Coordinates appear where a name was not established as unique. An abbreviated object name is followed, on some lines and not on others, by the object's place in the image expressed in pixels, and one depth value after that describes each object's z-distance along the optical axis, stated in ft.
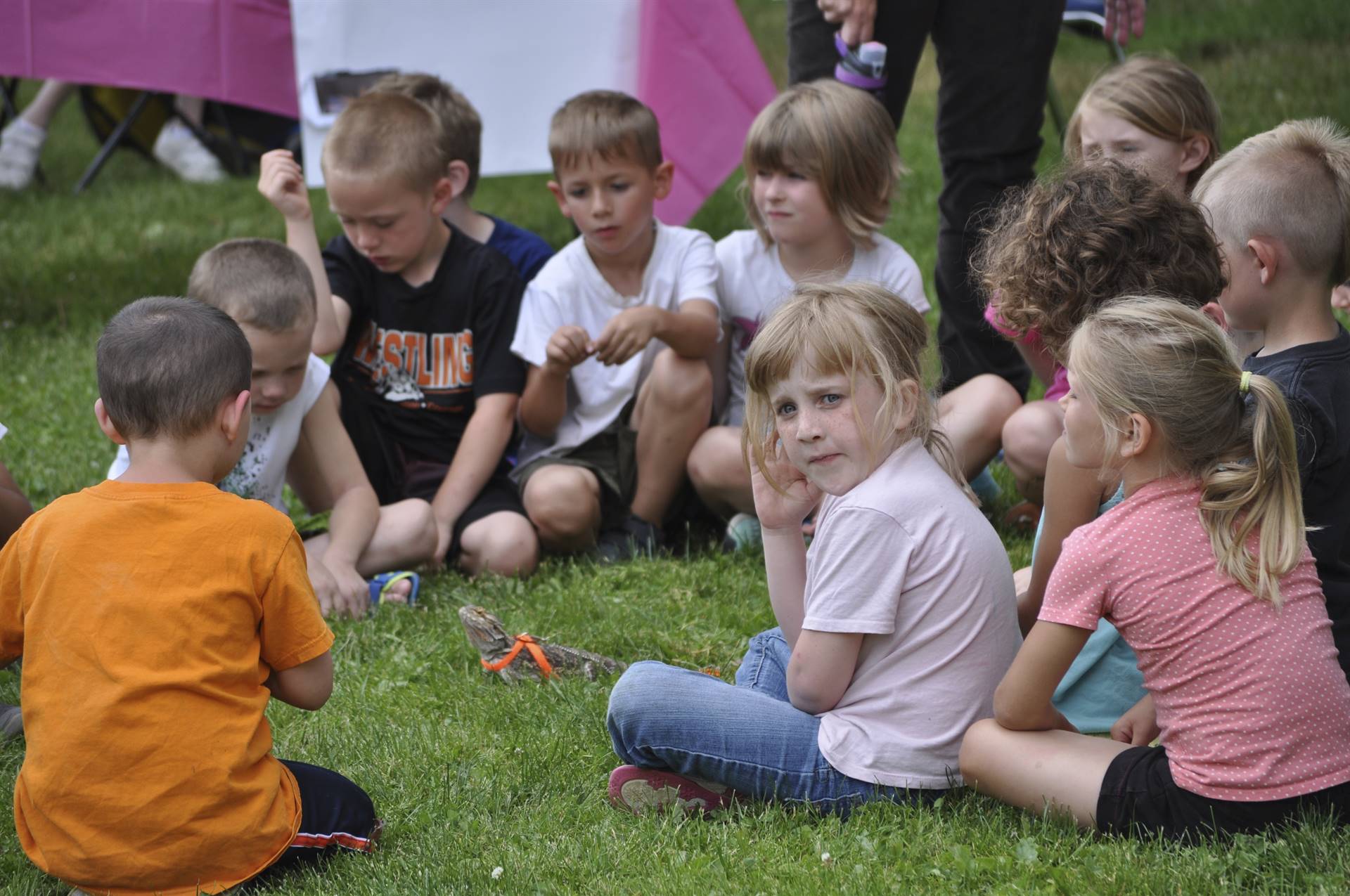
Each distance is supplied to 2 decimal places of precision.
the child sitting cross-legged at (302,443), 22.70
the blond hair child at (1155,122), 22.89
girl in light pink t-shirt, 15.96
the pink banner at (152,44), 37.45
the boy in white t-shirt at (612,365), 26.12
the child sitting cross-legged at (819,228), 25.27
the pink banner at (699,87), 36.40
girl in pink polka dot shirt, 14.52
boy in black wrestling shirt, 26.48
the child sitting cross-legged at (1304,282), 15.99
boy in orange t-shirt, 14.33
